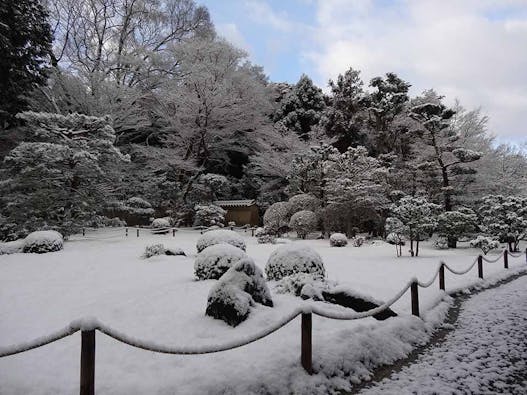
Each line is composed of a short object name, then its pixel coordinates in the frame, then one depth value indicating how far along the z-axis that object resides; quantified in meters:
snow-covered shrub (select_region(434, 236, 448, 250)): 18.64
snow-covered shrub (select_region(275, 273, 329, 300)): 7.12
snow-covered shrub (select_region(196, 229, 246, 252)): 12.70
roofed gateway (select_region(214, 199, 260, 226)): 30.02
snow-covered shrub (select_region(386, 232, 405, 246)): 15.73
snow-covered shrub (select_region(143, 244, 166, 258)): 13.92
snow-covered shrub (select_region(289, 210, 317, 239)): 22.11
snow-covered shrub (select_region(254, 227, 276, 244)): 20.20
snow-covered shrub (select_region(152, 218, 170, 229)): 24.90
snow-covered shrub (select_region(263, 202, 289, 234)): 23.80
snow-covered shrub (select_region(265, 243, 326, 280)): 8.35
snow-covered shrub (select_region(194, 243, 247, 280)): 8.77
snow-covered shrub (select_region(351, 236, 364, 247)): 19.19
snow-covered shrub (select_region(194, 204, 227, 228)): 26.06
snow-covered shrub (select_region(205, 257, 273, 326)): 5.78
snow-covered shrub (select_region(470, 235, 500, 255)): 15.54
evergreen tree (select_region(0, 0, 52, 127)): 19.95
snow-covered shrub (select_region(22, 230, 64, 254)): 14.55
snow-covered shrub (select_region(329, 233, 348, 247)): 19.17
